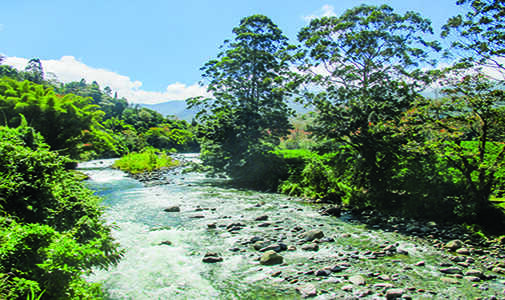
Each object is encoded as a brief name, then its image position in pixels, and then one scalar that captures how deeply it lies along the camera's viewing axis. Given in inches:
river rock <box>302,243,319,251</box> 263.1
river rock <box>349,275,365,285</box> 192.1
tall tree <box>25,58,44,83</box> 3358.3
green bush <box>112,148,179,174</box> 1039.0
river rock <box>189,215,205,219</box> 386.6
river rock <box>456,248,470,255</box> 245.0
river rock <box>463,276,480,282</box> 194.7
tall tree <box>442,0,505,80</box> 301.4
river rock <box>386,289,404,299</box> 173.8
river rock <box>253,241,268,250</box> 265.1
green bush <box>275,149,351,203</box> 497.0
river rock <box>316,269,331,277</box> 207.4
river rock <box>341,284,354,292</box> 183.3
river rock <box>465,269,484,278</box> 200.2
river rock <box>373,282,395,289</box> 186.0
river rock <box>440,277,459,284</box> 192.5
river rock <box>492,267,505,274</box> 208.1
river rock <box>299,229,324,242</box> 289.9
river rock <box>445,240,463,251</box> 255.3
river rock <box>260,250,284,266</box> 229.5
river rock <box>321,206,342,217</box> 401.3
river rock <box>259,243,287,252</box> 260.5
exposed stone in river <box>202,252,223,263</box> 232.7
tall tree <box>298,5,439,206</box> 428.8
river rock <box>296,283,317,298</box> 177.6
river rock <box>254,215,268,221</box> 372.5
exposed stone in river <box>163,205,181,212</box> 424.2
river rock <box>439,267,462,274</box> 207.0
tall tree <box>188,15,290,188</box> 768.9
